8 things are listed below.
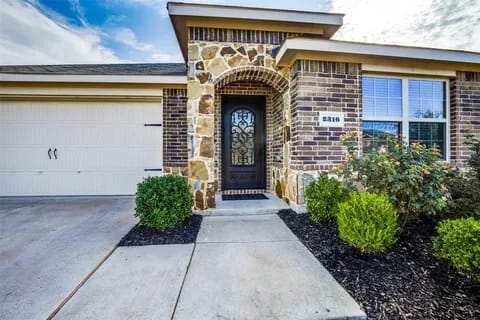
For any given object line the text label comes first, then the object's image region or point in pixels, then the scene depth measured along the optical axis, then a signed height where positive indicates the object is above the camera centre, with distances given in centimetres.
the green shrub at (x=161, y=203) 322 -62
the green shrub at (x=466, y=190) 277 -41
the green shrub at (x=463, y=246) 195 -77
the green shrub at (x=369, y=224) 237 -69
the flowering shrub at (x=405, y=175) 264 -22
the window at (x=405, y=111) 434 +88
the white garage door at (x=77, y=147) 538 +29
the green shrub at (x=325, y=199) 346 -62
